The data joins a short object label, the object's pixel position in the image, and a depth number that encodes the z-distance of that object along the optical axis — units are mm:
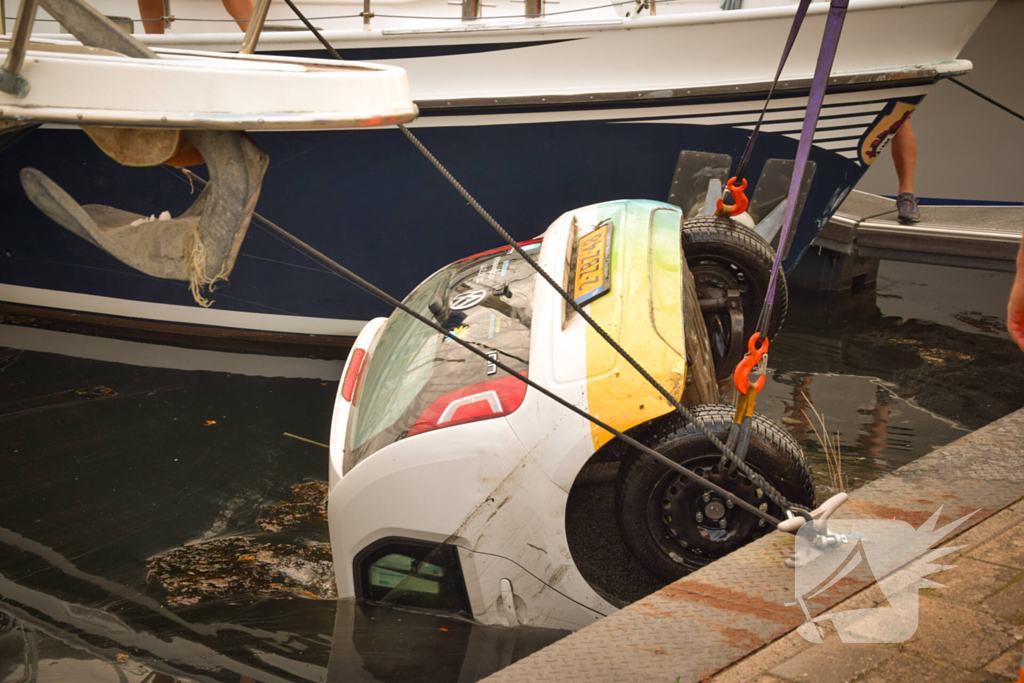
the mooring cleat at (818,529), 2407
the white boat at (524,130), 5551
